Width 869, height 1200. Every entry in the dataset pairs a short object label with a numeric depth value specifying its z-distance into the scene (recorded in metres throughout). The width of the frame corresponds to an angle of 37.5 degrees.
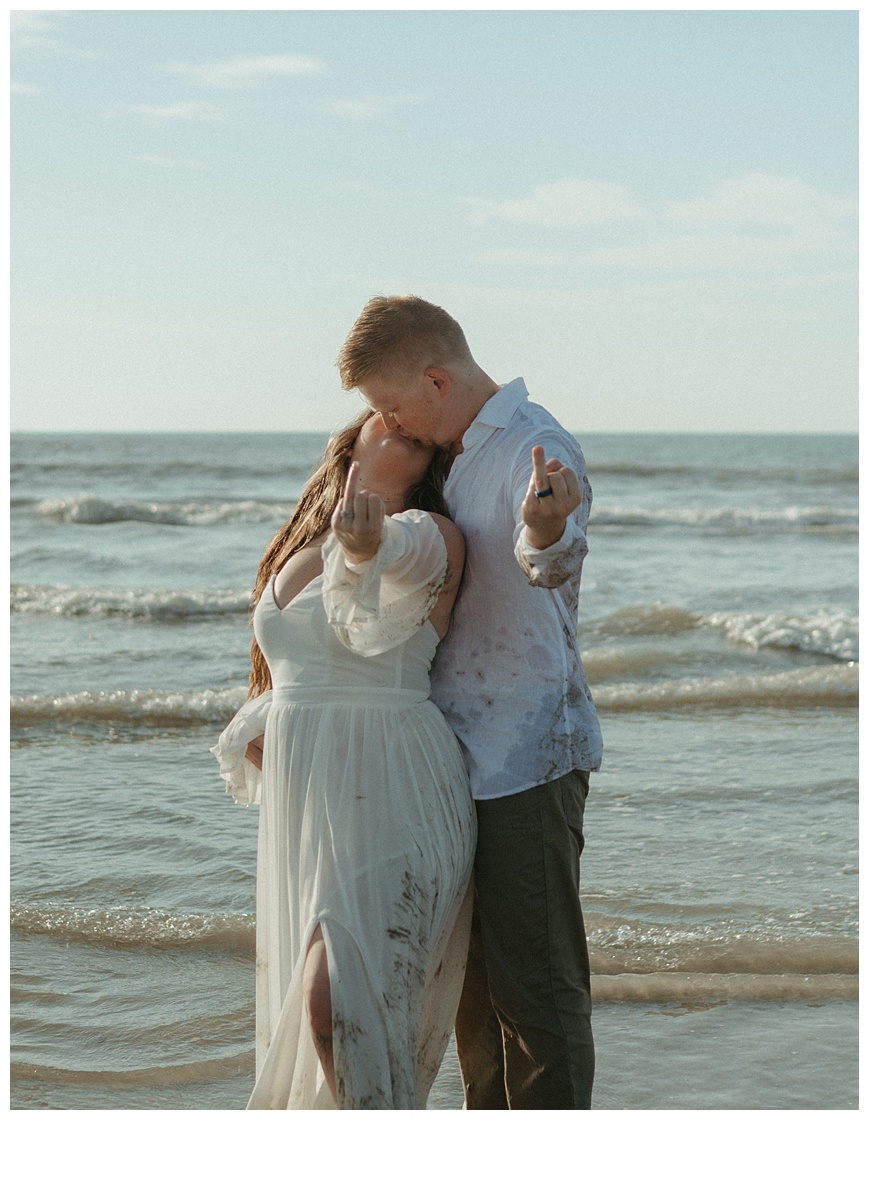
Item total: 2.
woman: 2.39
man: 2.56
